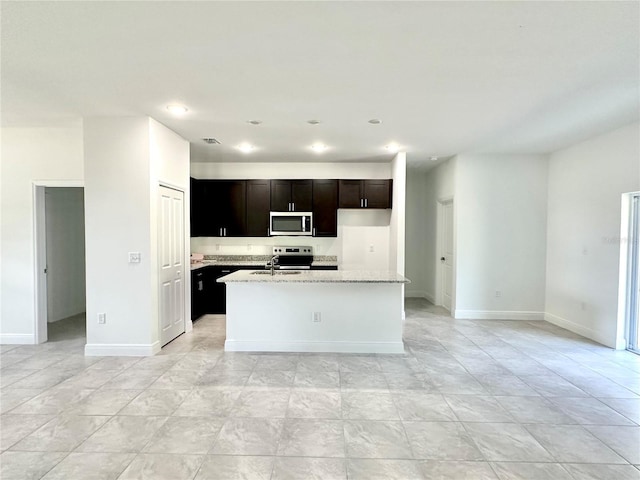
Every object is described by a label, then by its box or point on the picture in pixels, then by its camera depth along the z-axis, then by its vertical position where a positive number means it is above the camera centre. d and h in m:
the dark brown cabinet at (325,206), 5.81 +0.48
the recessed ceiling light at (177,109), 3.25 +1.27
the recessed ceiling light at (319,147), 4.68 +1.28
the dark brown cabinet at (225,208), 5.82 +0.43
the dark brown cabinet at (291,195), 5.79 +0.67
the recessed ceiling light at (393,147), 4.65 +1.28
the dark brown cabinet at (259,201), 5.80 +0.56
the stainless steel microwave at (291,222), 5.75 +0.18
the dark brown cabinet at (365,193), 5.76 +0.71
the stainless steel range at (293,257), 5.82 -0.46
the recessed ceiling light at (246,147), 4.73 +1.28
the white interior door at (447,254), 5.87 -0.40
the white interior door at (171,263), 3.98 -0.41
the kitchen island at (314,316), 3.86 -1.01
